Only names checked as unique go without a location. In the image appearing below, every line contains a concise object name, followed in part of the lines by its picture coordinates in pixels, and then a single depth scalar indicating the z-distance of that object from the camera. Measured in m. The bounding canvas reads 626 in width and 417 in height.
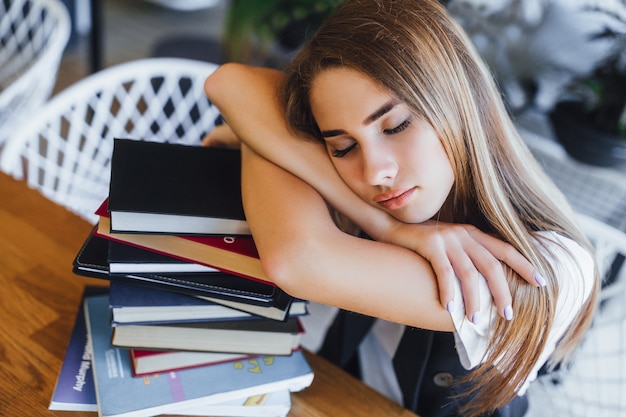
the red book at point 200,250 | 0.64
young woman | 0.63
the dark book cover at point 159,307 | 0.66
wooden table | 0.69
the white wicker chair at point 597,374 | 0.93
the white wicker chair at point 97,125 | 1.06
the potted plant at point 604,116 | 1.62
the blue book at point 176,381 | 0.65
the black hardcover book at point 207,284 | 0.65
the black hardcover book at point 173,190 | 0.63
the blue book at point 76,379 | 0.66
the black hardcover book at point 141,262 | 0.63
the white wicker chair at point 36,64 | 1.31
